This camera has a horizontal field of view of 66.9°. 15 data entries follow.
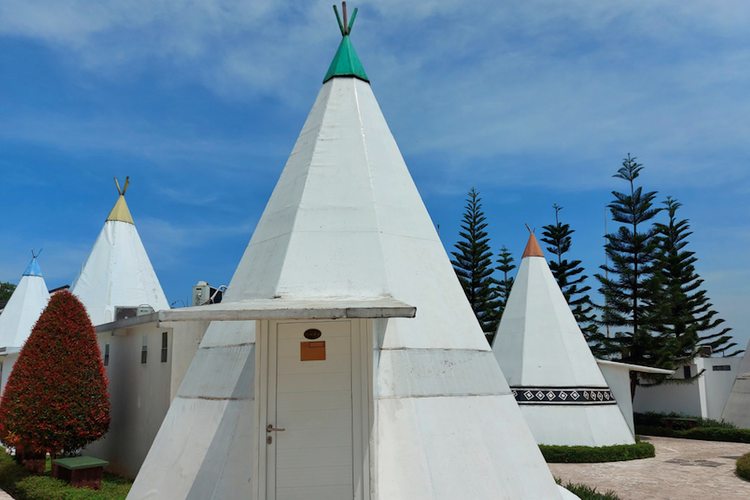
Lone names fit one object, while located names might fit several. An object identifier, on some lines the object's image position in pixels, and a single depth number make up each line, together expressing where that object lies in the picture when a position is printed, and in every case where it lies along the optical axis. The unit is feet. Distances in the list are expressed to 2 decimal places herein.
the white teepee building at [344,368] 14.79
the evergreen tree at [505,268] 76.23
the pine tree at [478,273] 71.51
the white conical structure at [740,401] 59.00
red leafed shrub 27.32
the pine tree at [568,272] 69.77
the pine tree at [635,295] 62.64
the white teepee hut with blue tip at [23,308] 55.67
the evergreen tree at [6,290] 118.93
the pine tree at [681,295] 63.98
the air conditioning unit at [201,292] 32.60
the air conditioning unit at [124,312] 45.11
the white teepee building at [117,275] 47.21
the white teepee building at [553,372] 40.65
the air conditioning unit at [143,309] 37.93
